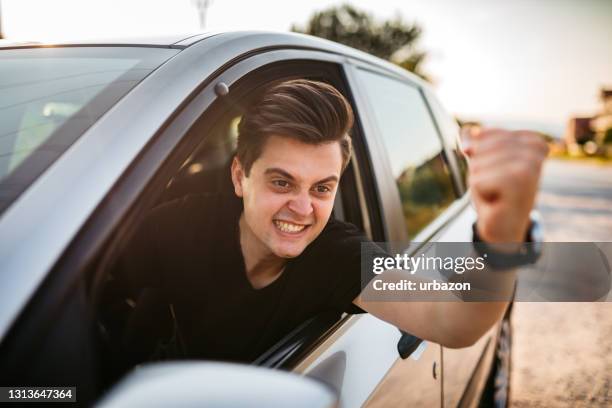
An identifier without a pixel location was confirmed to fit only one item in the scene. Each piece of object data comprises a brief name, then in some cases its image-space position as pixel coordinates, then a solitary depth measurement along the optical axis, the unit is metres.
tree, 30.17
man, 1.39
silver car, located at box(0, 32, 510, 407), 0.74
